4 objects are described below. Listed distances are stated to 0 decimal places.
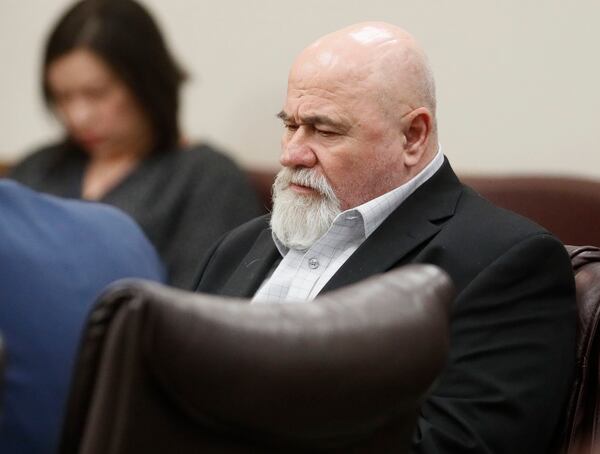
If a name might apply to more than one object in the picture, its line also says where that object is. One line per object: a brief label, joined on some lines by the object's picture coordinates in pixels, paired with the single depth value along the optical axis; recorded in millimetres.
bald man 4583
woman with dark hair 5447
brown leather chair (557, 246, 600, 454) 4612
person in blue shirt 4329
